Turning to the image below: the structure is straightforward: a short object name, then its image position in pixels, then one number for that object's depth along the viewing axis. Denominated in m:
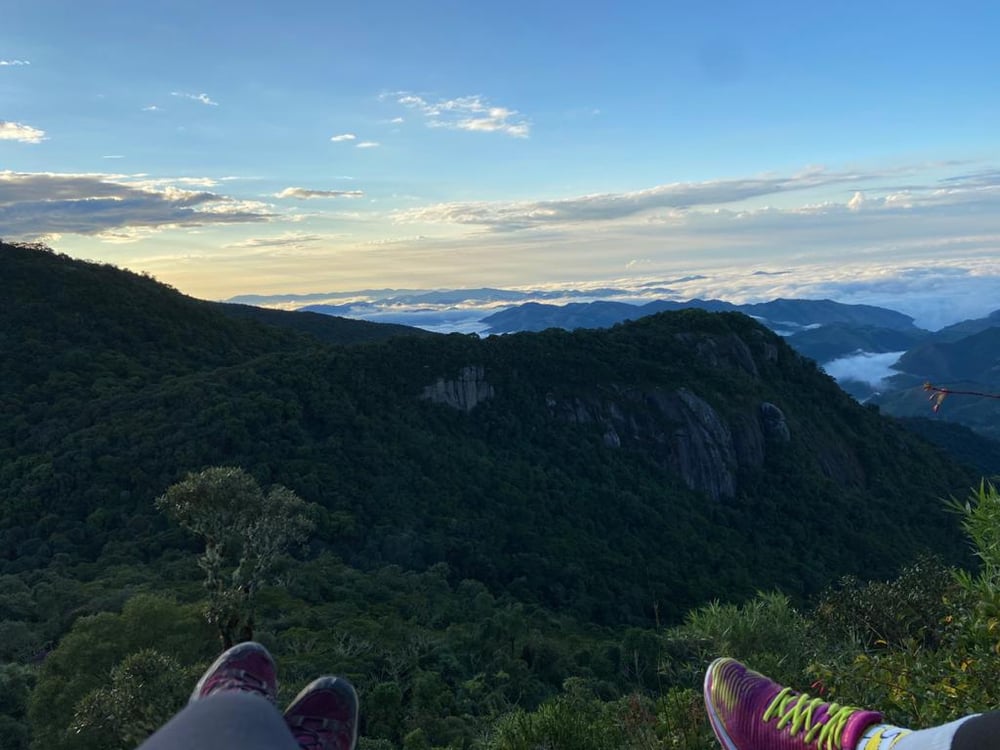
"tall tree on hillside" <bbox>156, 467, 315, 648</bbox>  15.36
